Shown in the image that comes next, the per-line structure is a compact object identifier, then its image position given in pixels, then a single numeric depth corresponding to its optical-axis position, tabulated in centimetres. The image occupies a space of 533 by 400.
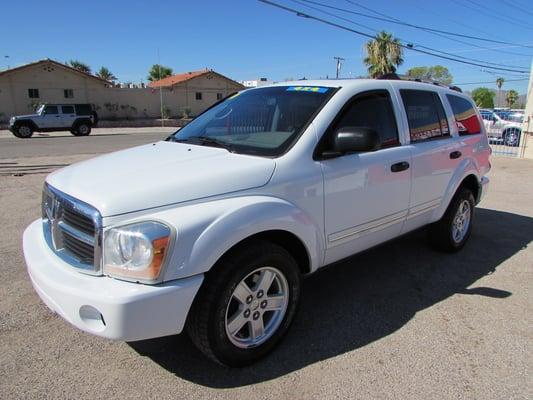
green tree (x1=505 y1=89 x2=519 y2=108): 8525
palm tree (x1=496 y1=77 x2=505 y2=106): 8519
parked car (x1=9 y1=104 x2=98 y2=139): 2458
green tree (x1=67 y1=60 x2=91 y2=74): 6138
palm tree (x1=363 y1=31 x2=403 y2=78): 3559
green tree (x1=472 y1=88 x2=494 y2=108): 8627
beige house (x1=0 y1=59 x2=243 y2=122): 3828
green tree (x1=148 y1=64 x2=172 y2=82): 6644
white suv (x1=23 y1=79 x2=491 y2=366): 231
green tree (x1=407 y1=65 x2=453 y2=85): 8244
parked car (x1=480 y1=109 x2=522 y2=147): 1878
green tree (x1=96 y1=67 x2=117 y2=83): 6956
